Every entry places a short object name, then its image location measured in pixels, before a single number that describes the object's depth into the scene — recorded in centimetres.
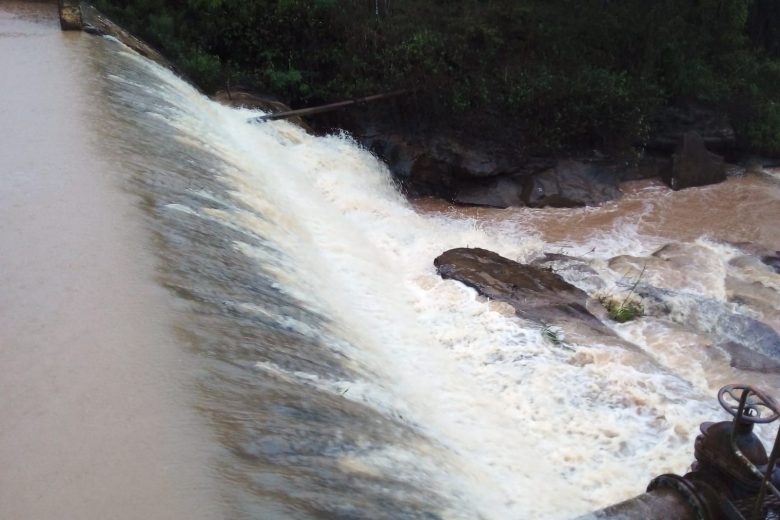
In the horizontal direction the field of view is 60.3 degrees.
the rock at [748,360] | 664
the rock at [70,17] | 1110
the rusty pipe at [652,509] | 342
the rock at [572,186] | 1201
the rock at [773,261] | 951
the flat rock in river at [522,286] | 694
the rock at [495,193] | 1211
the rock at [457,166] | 1237
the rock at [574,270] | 835
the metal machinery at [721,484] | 332
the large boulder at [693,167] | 1293
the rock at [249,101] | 1202
